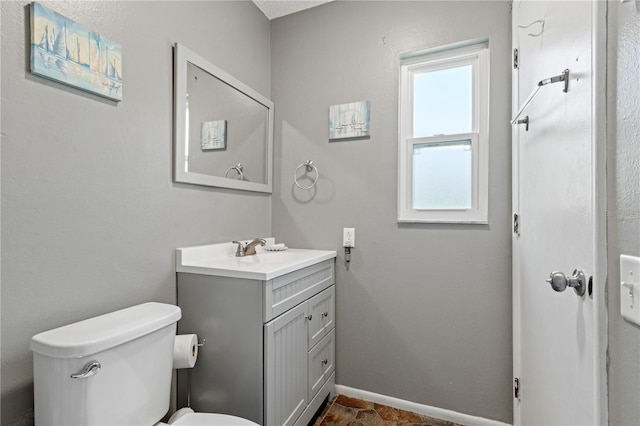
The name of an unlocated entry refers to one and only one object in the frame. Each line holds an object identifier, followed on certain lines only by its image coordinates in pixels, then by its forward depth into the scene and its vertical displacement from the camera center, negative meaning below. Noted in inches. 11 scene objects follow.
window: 68.2 +18.6
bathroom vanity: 50.9 -22.7
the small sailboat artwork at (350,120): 76.6 +24.5
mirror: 59.0 +19.8
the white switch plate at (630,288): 21.2 -5.6
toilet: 33.6 -19.8
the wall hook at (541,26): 44.2 +28.9
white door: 27.8 +0.2
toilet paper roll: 48.5 -23.1
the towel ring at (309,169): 82.4 +12.3
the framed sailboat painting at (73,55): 38.3 +22.4
